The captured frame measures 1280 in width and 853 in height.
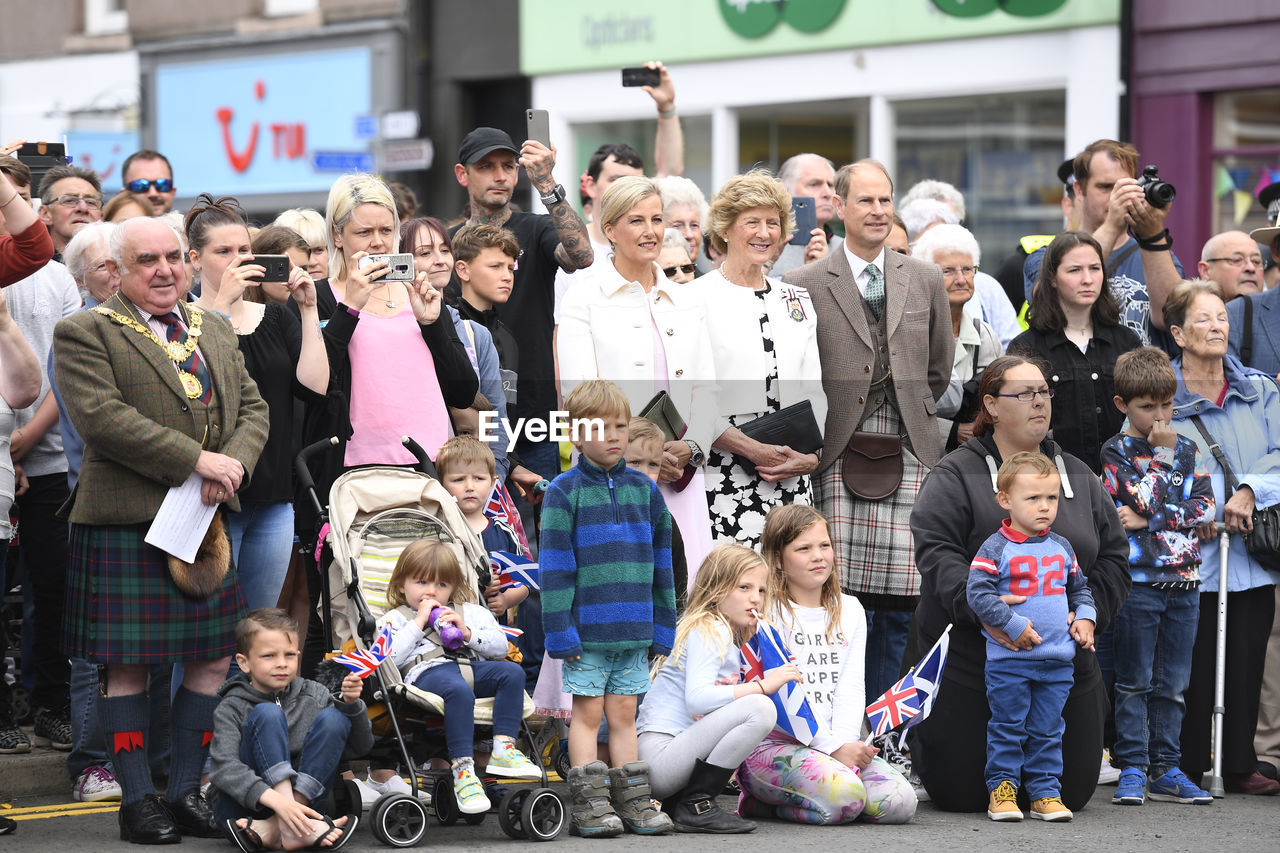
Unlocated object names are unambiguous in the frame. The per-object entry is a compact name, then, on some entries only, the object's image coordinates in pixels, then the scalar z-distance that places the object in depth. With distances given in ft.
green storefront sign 111.34
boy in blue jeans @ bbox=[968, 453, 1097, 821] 50.08
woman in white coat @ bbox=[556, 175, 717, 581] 53.93
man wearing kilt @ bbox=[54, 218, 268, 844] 45.06
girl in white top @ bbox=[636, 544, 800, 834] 47.37
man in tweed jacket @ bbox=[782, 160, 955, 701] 56.39
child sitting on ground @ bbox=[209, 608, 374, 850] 43.39
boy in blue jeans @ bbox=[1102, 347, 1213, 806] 54.34
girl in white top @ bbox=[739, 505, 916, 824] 48.67
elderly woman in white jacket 55.11
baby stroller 45.32
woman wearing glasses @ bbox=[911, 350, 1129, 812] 51.08
